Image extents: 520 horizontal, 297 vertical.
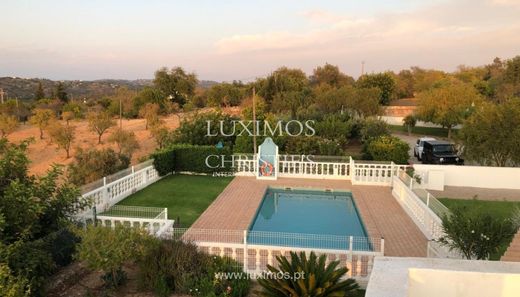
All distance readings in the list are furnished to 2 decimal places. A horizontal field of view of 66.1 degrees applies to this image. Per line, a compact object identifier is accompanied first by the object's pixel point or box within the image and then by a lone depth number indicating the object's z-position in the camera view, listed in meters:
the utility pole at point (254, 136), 19.59
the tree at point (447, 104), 28.98
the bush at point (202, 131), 20.75
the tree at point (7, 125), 27.90
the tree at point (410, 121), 34.06
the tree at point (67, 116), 37.31
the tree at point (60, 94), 57.66
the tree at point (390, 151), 18.17
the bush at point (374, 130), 23.05
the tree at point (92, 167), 15.14
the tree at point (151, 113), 32.74
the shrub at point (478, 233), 6.66
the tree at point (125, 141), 22.86
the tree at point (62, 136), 24.98
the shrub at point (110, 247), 6.32
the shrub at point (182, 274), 6.62
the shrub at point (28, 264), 5.55
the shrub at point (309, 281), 5.84
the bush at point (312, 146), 19.23
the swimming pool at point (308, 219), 9.04
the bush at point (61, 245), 7.21
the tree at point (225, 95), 48.72
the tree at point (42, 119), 30.95
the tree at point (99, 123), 29.32
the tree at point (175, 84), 56.97
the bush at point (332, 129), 23.41
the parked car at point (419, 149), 21.77
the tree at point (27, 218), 5.71
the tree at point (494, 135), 16.19
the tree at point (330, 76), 60.97
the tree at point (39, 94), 59.81
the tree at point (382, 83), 51.81
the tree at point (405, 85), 65.81
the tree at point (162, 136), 24.05
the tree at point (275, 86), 41.62
